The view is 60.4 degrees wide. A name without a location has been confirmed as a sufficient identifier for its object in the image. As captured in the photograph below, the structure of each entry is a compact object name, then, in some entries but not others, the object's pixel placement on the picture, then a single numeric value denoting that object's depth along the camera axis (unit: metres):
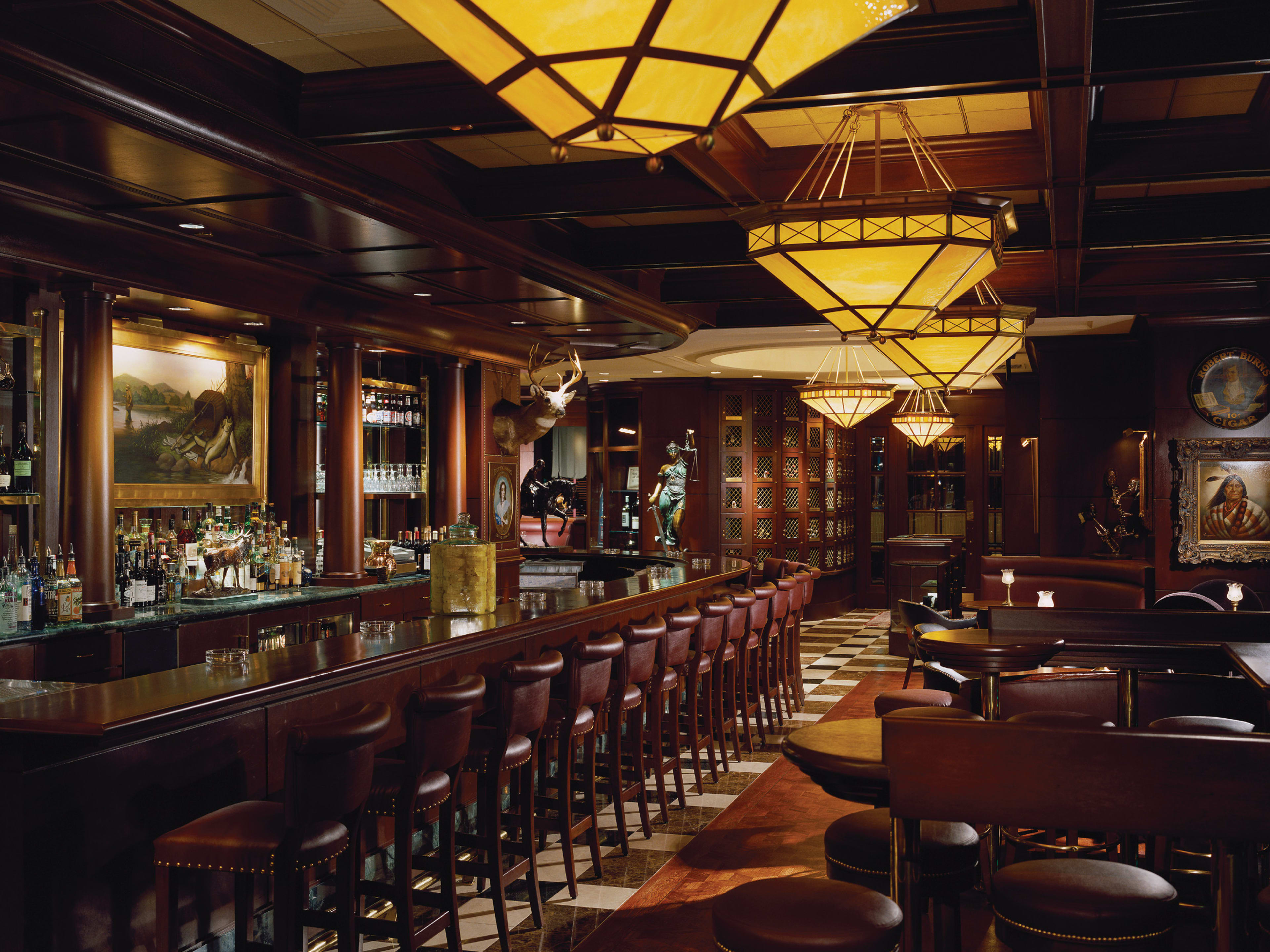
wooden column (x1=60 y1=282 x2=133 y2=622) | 5.22
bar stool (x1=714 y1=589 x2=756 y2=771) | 6.52
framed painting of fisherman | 6.41
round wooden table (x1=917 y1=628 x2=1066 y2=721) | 4.58
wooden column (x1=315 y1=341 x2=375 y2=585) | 7.35
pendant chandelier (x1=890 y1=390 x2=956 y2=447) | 12.33
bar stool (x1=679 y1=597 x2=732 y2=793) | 6.06
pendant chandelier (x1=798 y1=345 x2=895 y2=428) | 10.87
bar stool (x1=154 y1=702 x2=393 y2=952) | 2.82
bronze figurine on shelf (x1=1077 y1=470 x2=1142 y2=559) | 10.64
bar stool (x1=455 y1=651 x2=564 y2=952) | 3.93
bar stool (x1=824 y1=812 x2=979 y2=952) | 3.10
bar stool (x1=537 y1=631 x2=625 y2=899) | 4.43
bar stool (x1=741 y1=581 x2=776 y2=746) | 7.02
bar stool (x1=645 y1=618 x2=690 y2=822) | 5.48
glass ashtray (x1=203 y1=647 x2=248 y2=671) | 3.51
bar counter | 2.71
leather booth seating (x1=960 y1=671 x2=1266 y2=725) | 5.21
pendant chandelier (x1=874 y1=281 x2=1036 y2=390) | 5.87
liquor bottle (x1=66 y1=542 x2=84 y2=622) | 5.09
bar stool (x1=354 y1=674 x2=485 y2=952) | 3.31
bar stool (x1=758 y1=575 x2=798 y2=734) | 7.47
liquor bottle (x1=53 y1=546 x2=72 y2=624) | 5.04
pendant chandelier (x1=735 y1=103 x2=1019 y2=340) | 3.67
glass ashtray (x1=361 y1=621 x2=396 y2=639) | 4.34
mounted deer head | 8.98
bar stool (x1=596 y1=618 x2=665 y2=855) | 4.99
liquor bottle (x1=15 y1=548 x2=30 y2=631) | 4.97
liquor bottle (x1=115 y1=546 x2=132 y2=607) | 5.77
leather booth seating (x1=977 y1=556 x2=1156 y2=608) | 9.78
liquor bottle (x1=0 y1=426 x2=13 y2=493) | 5.21
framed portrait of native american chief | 9.31
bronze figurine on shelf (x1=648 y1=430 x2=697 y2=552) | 12.70
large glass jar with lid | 5.04
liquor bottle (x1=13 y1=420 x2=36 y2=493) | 5.33
